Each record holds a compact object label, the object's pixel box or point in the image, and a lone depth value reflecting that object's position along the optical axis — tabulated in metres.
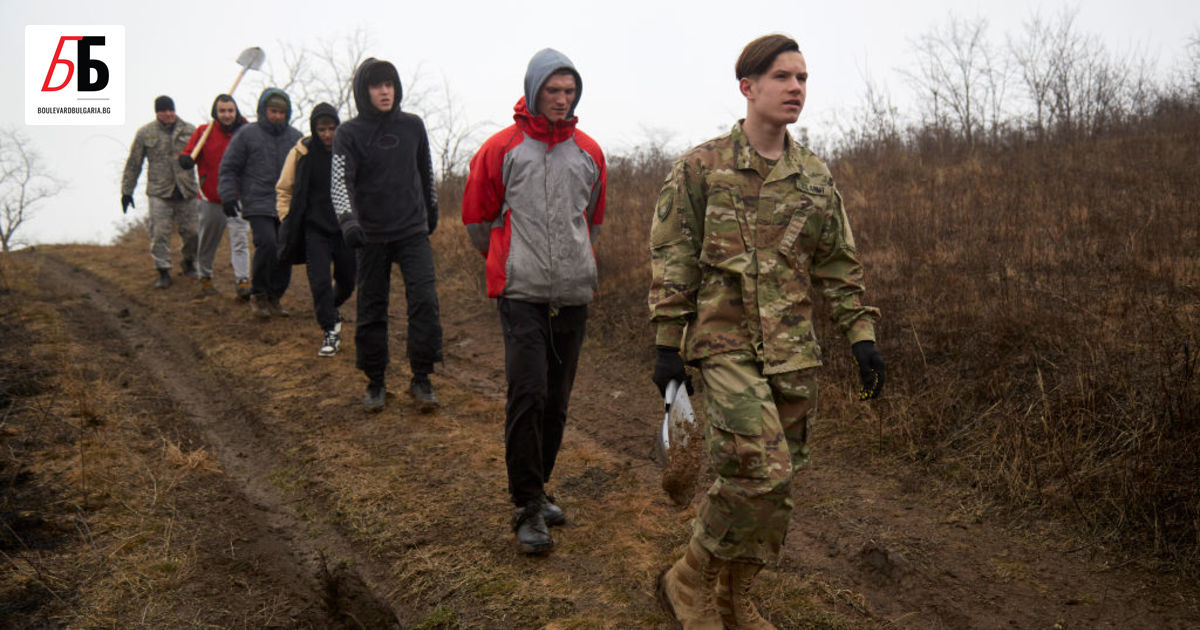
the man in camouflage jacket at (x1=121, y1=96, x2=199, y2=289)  10.02
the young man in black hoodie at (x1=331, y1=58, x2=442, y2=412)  5.56
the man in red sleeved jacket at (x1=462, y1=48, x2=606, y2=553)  3.80
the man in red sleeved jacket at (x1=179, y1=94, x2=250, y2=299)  9.26
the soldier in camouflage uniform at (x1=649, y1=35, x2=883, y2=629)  2.83
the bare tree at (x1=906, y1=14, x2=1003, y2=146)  11.66
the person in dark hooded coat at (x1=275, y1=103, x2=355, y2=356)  6.82
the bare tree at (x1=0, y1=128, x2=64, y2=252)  37.41
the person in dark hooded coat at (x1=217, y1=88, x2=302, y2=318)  8.34
